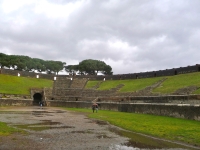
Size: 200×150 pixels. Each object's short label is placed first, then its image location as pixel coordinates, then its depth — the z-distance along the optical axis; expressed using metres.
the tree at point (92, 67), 95.00
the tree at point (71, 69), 100.25
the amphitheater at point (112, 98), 19.98
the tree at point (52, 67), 91.94
